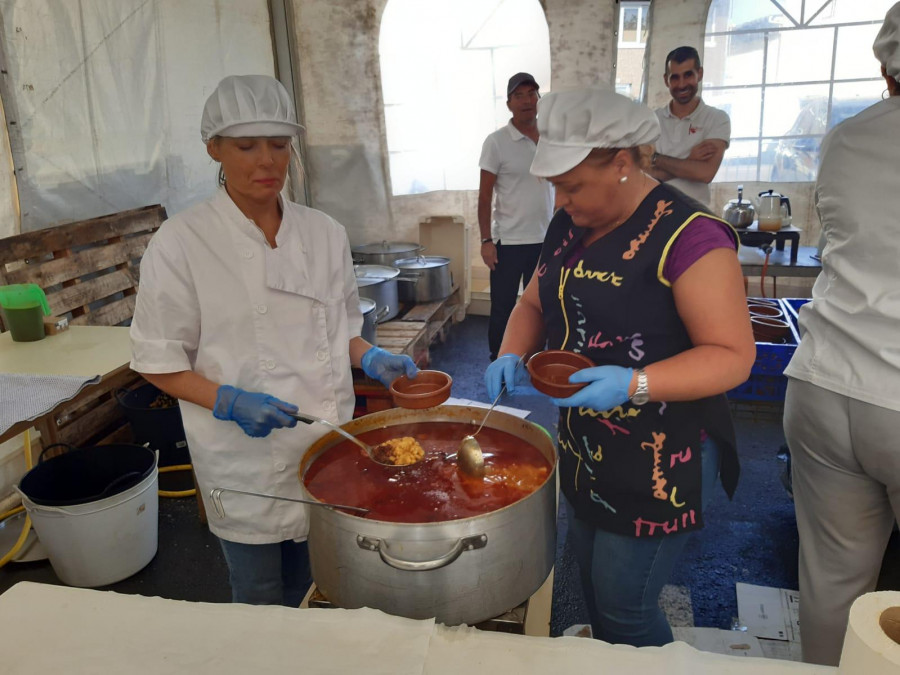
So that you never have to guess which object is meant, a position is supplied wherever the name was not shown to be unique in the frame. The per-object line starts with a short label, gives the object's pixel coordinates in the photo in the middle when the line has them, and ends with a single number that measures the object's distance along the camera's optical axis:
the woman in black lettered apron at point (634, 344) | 1.46
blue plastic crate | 3.87
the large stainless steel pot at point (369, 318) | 3.65
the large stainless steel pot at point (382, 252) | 5.66
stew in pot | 1.45
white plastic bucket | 2.69
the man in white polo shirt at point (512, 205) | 4.75
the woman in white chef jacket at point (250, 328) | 1.65
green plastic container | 2.85
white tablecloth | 1.06
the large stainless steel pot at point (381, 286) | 4.64
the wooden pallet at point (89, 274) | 3.34
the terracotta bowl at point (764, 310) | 4.29
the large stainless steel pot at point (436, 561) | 1.16
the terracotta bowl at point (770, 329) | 4.06
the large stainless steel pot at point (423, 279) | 5.63
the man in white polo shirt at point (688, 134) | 4.18
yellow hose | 2.99
